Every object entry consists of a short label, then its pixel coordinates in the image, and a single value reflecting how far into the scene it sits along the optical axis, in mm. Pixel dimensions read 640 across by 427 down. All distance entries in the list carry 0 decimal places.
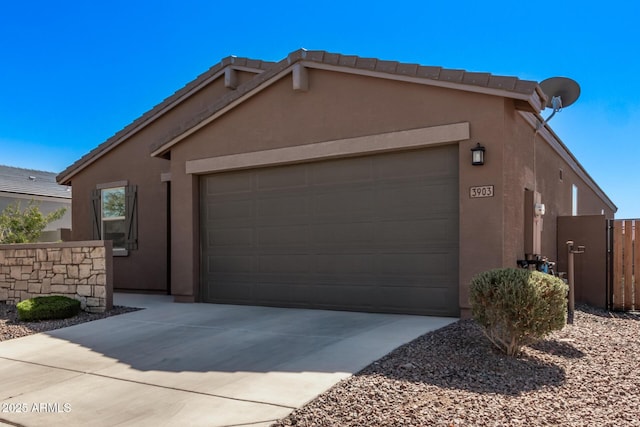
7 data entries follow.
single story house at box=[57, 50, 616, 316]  7480
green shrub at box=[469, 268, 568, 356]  5133
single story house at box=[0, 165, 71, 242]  22188
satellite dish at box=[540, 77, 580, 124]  9008
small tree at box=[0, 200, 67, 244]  13680
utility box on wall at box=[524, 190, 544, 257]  8250
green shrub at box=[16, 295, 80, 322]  8930
